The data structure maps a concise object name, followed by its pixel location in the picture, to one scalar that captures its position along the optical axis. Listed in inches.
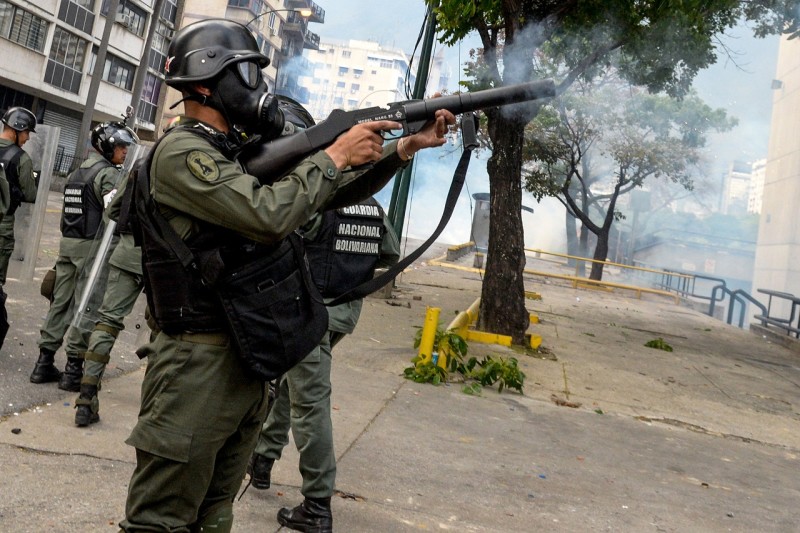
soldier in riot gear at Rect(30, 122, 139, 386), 205.9
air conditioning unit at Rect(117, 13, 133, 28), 1351.4
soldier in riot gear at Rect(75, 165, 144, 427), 171.8
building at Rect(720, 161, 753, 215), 2353.6
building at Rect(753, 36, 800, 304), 1133.1
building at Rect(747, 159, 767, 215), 2131.9
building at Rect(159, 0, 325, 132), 1739.7
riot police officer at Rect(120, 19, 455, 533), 82.8
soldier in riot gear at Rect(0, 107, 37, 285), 211.3
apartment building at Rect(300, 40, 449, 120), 2822.3
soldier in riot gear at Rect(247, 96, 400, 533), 131.0
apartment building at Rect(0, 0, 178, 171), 1095.0
